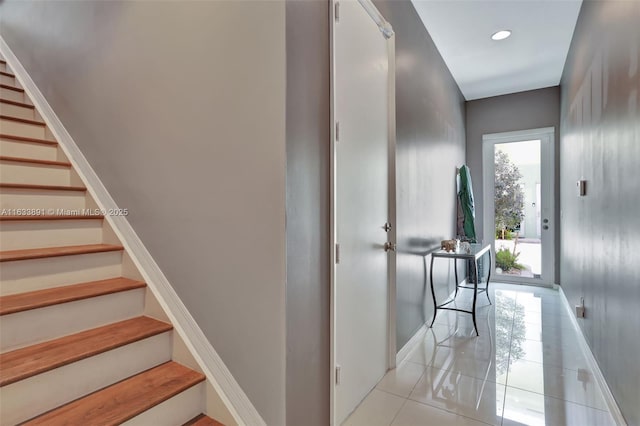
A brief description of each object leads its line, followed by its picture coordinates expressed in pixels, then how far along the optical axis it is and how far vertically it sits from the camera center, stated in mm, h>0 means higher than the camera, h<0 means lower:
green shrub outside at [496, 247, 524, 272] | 5121 -729
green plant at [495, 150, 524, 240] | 5098 +319
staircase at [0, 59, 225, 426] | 1227 -535
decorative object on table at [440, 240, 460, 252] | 3430 -328
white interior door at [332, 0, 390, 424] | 1739 +63
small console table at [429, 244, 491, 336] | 3086 -401
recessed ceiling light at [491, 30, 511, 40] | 3454 +1972
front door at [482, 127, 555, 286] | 4914 +178
